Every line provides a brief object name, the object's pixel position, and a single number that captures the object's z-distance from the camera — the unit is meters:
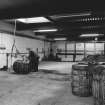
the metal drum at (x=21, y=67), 6.64
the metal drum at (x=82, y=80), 3.26
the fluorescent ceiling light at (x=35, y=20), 6.89
